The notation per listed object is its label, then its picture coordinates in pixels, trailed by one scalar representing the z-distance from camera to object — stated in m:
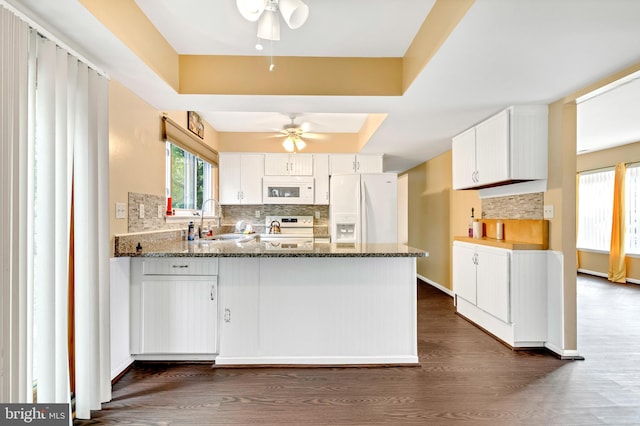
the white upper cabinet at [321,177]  4.69
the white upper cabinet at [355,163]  4.64
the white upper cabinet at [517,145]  2.67
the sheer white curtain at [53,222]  1.31
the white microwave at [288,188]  4.66
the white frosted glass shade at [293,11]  1.42
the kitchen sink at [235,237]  3.81
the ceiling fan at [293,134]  4.17
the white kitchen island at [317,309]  2.31
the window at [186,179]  3.31
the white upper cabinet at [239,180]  4.67
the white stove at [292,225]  4.83
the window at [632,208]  5.11
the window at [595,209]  5.56
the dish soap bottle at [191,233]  3.19
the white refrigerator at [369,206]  4.27
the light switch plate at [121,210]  2.17
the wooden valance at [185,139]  2.91
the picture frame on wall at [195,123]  3.54
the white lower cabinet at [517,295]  2.66
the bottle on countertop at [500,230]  3.19
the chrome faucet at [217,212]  4.57
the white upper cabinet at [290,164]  4.69
